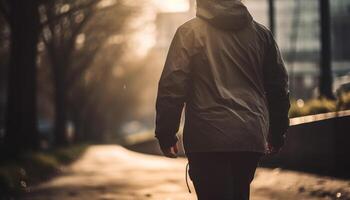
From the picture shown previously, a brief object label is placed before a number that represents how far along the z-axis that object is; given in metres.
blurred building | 42.16
